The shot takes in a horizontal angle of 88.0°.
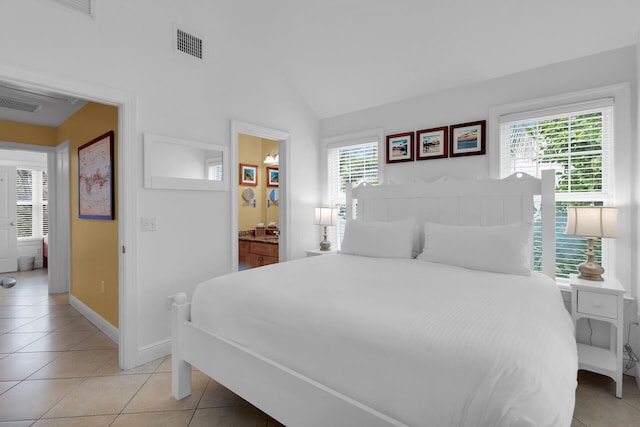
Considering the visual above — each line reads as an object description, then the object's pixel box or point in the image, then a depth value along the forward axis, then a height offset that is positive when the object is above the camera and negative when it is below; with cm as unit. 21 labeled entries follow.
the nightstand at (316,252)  385 -48
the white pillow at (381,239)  288 -25
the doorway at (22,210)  598 +5
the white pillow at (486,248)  227 -27
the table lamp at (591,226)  221 -10
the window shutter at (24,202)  630 +21
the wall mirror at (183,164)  264 +42
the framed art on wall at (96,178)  306 +35
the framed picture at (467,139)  309 +70
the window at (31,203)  632 +20
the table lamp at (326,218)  396 -7
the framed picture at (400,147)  357 +71
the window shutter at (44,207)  657 +12
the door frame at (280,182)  327 +34
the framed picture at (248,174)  545 +64
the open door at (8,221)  594 -14
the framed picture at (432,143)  332 +70
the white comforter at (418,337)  101 -48
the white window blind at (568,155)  252 +46
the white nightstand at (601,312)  208 -66
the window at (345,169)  395 +54
